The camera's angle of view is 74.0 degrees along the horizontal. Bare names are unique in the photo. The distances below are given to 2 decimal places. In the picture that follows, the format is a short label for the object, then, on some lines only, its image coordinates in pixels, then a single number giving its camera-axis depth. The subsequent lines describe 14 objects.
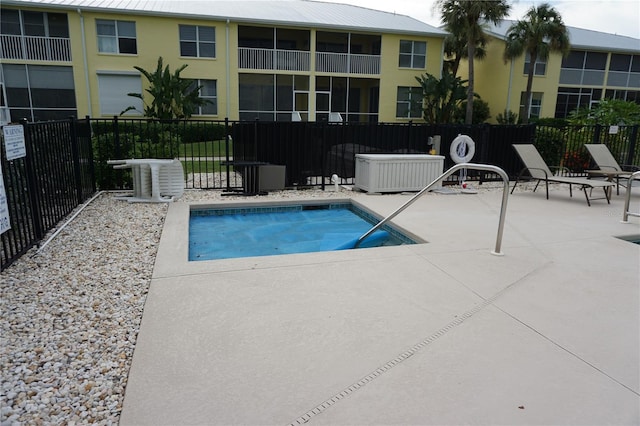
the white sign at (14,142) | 3.88
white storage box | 8.49
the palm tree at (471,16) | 21.27
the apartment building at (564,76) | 25.84
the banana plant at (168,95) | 18.20
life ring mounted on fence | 9.27
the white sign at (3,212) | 3.04
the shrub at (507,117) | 24.55
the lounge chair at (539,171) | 7.85
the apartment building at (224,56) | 18.81
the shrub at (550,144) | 11.41
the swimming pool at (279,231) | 5.85
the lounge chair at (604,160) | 9.32
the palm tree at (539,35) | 22.92
